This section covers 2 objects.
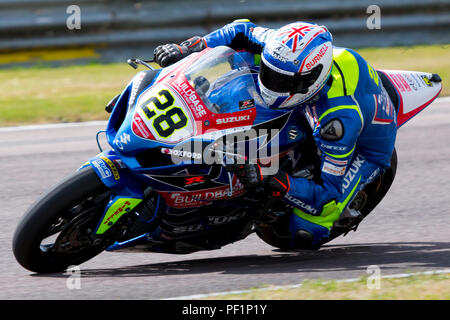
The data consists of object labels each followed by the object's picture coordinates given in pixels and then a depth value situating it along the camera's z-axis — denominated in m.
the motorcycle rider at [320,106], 8.27
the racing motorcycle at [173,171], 8.08
